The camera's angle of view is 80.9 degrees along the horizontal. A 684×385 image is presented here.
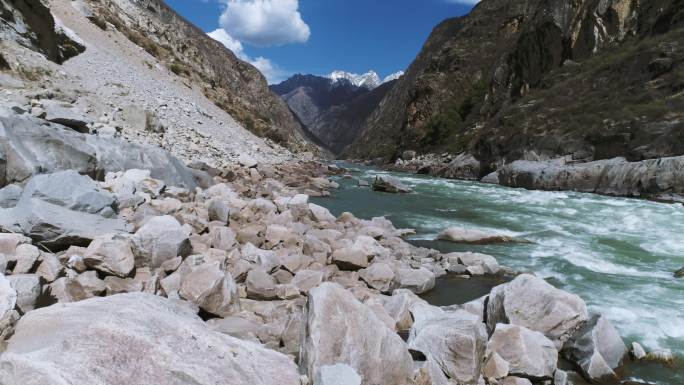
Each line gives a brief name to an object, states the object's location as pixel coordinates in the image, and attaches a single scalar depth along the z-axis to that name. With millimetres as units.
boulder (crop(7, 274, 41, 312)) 3557
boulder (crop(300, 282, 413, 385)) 3543
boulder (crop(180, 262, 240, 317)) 5126
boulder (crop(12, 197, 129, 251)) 5566
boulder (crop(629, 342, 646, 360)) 5516
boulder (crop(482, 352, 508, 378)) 4461
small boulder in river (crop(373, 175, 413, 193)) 25197
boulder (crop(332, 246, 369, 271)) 8133
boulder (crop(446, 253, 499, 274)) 9125
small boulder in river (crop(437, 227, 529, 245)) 12008
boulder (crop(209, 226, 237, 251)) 7805
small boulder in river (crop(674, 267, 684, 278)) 8973
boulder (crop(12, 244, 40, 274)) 4461
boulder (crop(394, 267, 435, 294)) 7793
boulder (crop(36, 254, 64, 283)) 4652
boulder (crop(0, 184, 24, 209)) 6227
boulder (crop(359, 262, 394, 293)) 7543
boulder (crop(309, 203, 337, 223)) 12102
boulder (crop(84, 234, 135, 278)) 5395
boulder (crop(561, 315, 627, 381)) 4992
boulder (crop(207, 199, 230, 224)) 9500
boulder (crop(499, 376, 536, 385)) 4419
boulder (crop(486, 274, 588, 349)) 5633
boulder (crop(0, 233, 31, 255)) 4699
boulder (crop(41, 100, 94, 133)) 11109
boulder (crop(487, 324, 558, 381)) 4621
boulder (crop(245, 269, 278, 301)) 6145
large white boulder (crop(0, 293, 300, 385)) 2268
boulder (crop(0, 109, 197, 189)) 7574
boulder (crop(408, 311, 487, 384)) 4227
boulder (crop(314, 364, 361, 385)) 3197
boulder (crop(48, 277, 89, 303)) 4323
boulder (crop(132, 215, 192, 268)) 5973
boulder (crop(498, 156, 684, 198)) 22109
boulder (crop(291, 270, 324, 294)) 6676
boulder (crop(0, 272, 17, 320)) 2828
